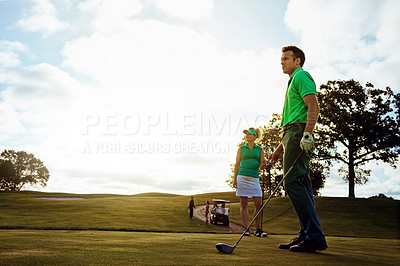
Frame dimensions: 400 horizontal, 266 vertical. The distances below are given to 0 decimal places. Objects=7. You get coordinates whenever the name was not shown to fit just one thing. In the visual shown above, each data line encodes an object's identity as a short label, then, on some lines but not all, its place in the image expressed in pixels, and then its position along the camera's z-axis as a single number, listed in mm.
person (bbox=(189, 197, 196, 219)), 23305
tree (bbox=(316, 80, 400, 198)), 31062
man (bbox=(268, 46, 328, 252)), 4121
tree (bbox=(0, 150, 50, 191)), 63250
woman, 8039
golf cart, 21547
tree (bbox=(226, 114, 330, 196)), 33469
